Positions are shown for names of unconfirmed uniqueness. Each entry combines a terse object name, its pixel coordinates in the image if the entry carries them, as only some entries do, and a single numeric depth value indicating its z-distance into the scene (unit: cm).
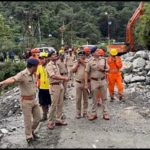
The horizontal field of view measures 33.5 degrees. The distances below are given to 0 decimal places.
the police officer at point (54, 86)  619
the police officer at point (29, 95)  542
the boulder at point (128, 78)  1026
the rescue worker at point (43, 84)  664
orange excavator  1724
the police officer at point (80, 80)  679
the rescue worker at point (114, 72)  812
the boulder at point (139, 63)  1179
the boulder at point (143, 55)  1312
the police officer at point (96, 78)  682
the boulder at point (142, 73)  1103
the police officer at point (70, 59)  1015
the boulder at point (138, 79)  1026
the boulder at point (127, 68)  1166
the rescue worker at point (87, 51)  670
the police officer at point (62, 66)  787
